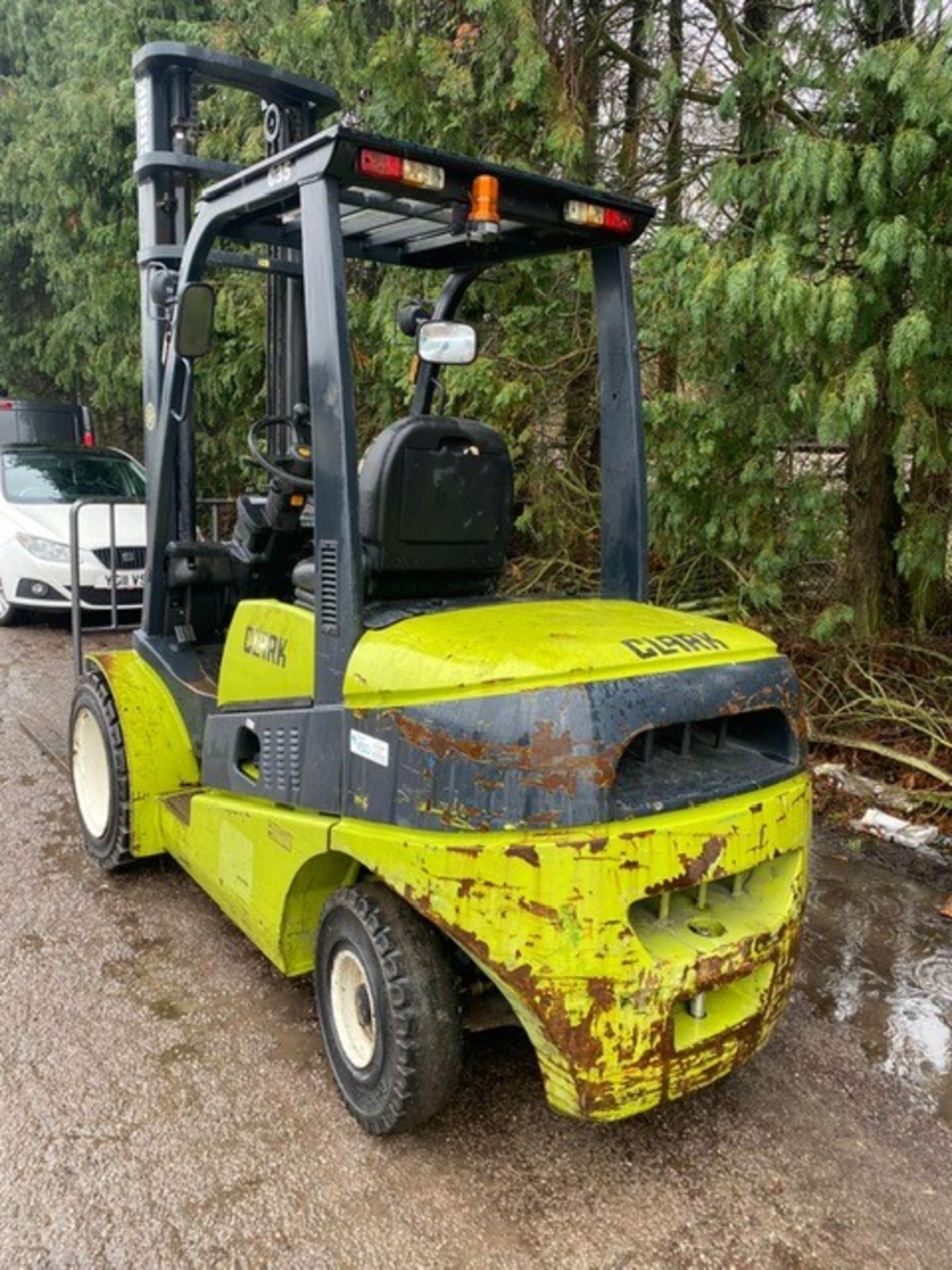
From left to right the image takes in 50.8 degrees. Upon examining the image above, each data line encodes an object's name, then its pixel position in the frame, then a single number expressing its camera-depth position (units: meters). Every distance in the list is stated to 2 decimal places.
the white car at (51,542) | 9.19
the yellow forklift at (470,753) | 2.31
